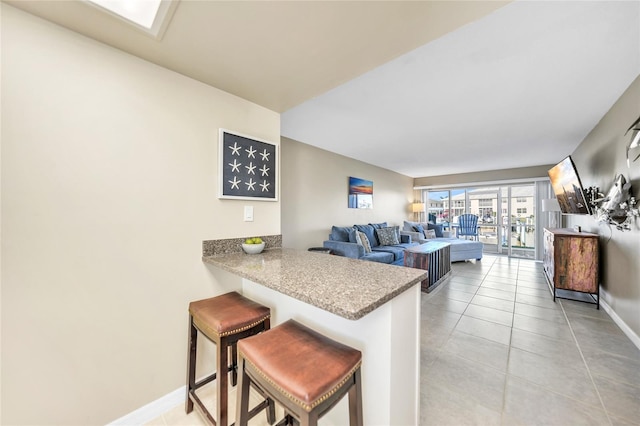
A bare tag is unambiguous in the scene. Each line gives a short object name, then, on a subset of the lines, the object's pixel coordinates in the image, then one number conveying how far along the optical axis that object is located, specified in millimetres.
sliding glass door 6121
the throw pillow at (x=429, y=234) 6235
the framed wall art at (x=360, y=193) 5109
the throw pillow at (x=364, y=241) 4248
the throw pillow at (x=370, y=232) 4837
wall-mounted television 2850
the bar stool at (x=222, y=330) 1199
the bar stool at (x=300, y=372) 797
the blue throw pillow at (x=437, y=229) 6484
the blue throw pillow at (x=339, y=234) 4227
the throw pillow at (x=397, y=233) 5420
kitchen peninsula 910
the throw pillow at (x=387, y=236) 5033
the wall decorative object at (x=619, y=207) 2061
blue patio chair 6668
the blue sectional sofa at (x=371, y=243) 3768
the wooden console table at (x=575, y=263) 2848
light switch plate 1847
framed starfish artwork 1674
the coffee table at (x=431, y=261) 3451
